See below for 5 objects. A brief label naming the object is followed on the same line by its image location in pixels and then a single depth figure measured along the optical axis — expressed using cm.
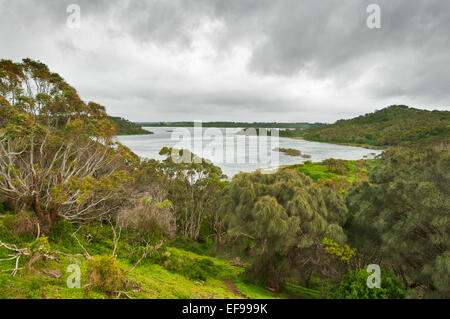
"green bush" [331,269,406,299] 913
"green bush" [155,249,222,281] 1211
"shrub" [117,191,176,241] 1502
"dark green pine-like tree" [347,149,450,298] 893
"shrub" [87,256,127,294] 664
